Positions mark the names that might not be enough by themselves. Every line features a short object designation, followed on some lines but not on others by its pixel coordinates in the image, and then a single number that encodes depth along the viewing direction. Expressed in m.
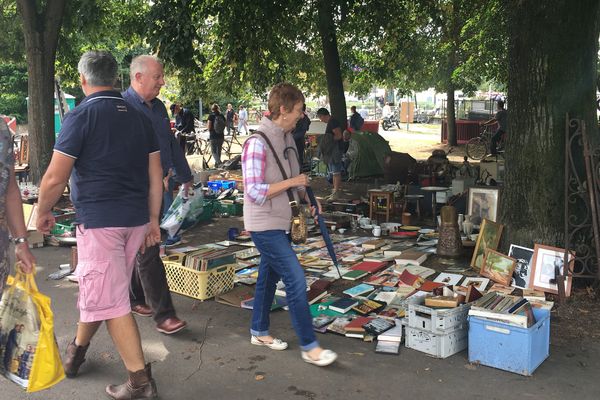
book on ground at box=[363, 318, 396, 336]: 4.59
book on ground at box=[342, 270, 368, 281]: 6.17
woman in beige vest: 3.89
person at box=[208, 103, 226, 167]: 16.80
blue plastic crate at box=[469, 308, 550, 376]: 3.89
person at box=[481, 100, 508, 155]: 17.39
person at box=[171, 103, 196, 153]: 18.16
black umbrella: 4.39
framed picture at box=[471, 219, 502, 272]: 6.14
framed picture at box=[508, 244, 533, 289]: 5.60
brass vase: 6.94
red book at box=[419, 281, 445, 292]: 5.53
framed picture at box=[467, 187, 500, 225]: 7.83
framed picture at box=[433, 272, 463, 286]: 5.86
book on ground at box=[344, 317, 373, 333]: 4.63
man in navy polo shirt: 3.23
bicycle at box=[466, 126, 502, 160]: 19.72
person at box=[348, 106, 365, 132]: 17.77
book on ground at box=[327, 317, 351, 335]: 4.67
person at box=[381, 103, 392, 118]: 34.92
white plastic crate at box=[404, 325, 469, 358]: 4.18
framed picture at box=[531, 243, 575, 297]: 5.36
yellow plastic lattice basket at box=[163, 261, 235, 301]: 5.44
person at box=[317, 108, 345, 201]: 11.80
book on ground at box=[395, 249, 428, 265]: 6.62
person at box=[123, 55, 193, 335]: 4.56
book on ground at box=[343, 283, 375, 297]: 5.61
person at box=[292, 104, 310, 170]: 12.84
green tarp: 14.52
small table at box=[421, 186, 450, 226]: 9.20
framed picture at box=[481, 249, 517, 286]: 5.72
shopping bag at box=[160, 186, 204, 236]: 7.61
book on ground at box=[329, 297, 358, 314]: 5.10
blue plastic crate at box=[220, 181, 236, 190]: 11.18
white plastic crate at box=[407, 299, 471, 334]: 4.14
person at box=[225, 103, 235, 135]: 27.28
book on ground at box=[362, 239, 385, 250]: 7.56
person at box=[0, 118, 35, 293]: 2.94
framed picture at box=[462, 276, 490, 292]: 5.65
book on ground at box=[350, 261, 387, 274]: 6.46
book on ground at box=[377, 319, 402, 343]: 4.43
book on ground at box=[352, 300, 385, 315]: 5.05
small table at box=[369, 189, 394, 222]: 9.27
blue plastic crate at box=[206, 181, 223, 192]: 11.20
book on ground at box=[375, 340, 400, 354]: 4.27
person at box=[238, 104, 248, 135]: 30.84
